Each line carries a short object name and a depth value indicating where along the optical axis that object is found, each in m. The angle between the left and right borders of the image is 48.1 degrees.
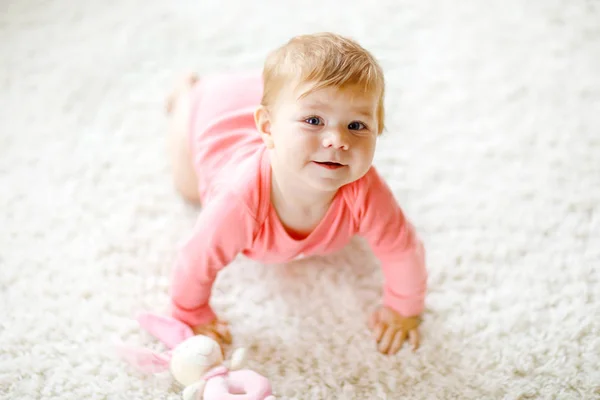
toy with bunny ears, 1.01
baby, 0.89
